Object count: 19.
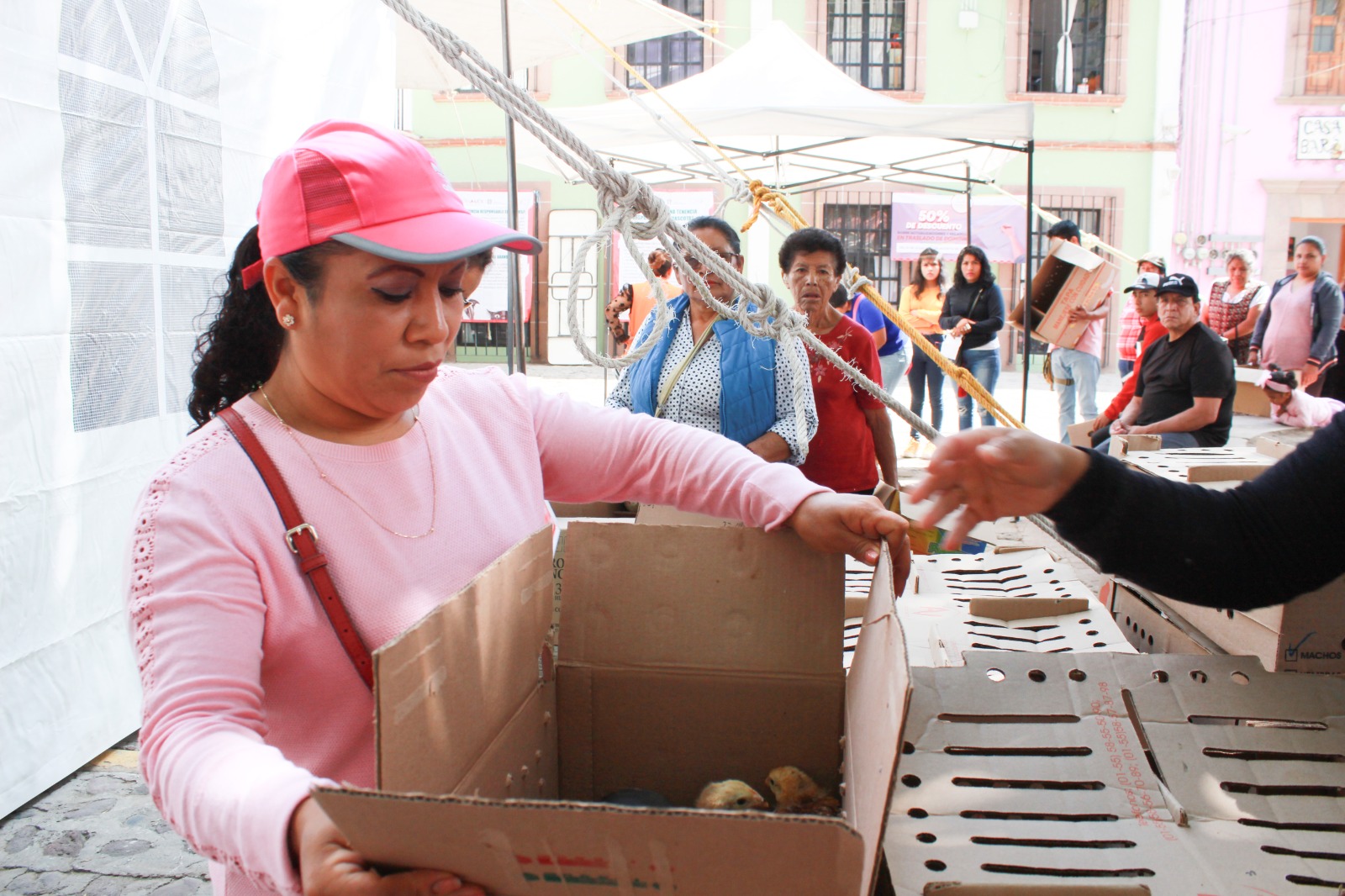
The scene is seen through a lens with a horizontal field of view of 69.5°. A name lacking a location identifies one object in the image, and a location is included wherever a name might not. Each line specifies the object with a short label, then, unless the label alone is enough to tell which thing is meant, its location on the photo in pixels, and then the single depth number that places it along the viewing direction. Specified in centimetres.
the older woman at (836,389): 315
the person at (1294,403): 555
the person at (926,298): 798
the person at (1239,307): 894
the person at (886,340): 588
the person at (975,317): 682
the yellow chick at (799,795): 123
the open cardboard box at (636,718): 68
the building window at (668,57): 1524
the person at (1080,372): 688
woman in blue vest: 280
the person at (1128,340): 814
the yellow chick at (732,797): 121
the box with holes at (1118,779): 93
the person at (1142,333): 484
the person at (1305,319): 732
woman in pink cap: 84
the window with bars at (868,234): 1509
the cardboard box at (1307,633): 137
